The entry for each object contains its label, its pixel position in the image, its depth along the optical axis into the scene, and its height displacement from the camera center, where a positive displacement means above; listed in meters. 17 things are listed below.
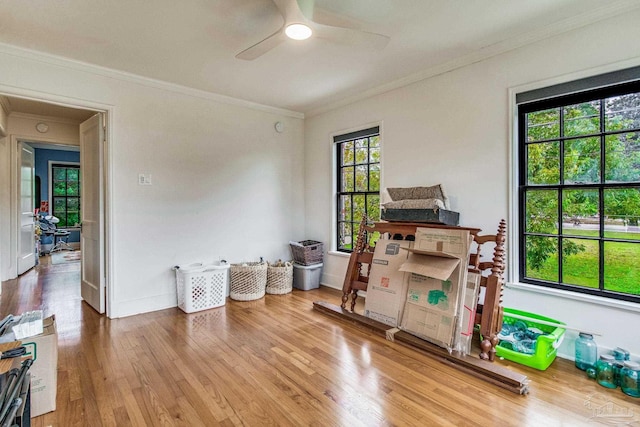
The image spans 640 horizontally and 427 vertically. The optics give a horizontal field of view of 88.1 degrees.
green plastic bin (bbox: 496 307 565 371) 2.31 -1.00
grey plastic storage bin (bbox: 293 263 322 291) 4.53 -0.92
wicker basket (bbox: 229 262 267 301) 4.05 -0.89
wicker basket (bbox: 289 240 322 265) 4.55 -0.59
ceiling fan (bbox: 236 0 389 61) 1.99 +1.18
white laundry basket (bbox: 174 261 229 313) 3.62 -0.86
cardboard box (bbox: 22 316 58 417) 1.81 -0.90
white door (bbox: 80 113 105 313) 3.47 -0.02
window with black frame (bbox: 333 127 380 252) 4.17 +0.37
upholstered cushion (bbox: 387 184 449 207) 3.12 +0.16
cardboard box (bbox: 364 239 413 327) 2.99 -0.70
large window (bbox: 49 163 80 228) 8.69 +0.45
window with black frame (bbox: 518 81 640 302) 2.33 +0.13
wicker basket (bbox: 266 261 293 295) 4.32 -0.92
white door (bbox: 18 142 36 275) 5.33 -0.02
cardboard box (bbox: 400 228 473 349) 2.57 -0.61
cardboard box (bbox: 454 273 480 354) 2.52 -0.82
